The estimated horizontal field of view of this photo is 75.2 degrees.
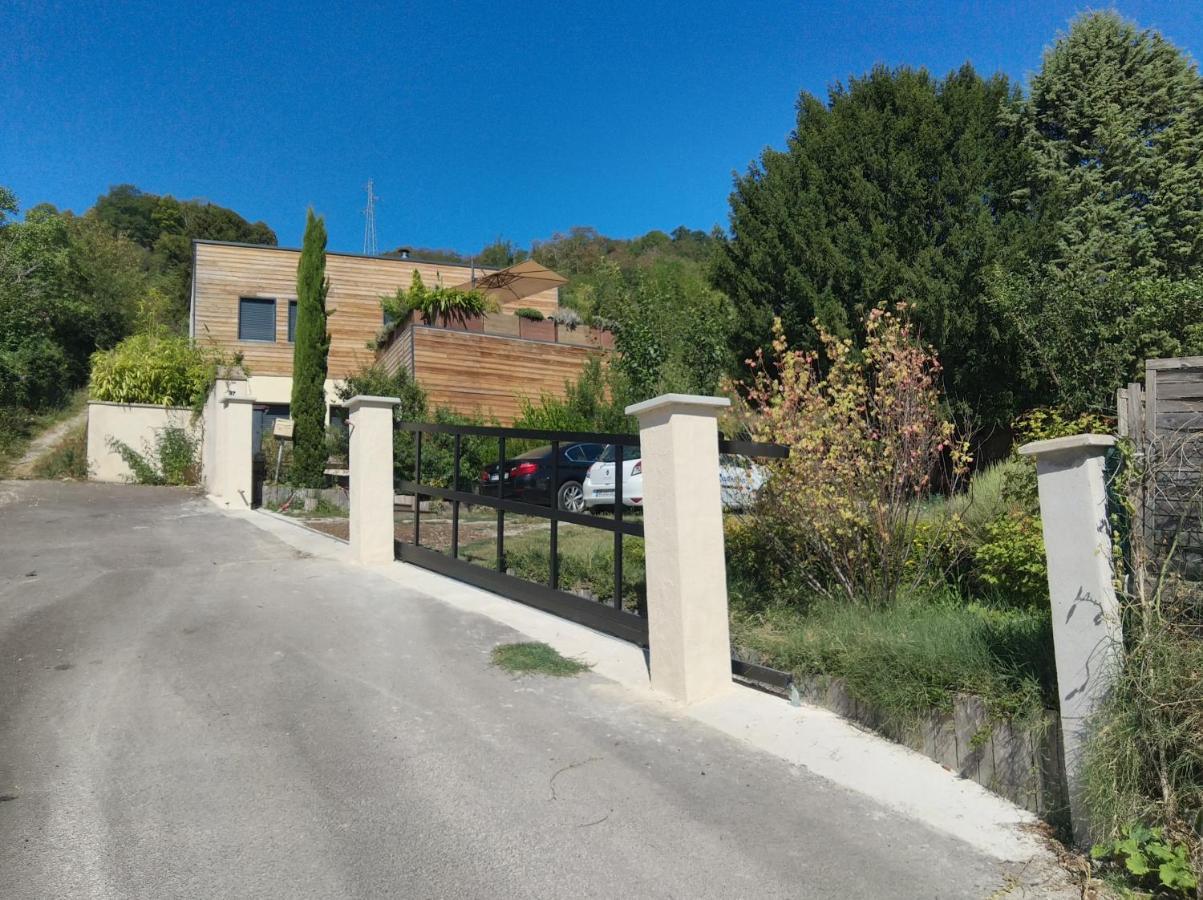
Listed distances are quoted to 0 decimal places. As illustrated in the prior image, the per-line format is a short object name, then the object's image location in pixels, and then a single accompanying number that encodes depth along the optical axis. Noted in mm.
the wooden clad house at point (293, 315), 19172
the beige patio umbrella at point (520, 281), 20391
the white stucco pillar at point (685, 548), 4492
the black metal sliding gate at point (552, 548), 5316
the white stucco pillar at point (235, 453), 13797
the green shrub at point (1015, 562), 4801
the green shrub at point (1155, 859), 2527
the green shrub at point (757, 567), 5711
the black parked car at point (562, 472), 11930
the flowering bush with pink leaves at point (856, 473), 5148
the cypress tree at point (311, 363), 14875
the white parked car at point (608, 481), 11539
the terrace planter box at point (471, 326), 17594
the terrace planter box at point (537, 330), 18828
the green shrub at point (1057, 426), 6086
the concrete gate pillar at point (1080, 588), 2889
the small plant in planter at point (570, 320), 19606
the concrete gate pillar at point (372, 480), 8445
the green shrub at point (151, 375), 17781
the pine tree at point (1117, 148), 10430
